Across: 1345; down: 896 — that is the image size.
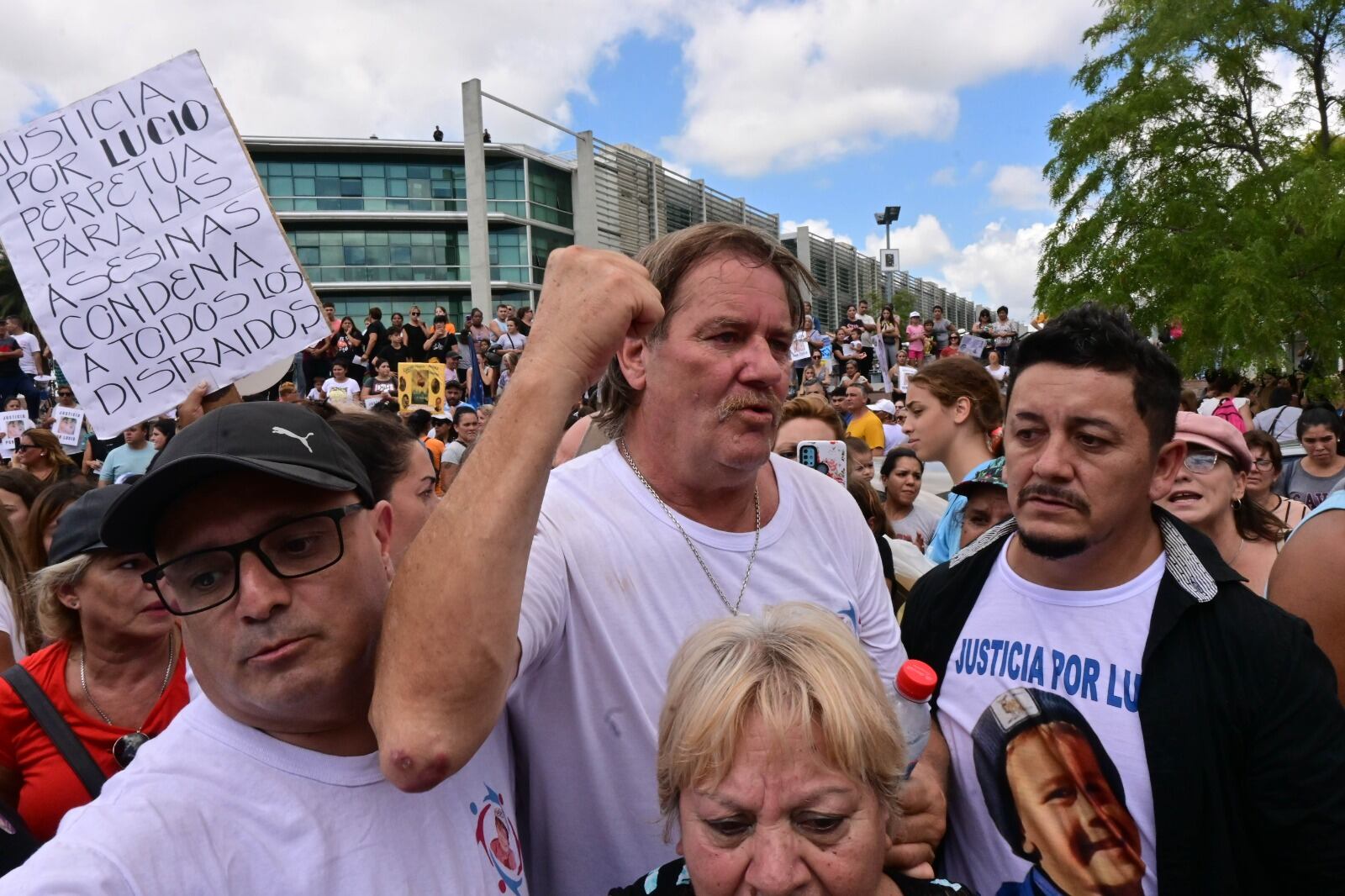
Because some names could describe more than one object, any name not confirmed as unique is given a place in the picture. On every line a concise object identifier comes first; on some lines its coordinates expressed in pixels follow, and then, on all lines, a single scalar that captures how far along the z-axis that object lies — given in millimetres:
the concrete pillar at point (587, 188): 46406
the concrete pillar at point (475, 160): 21859
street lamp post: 34469
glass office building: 54241
